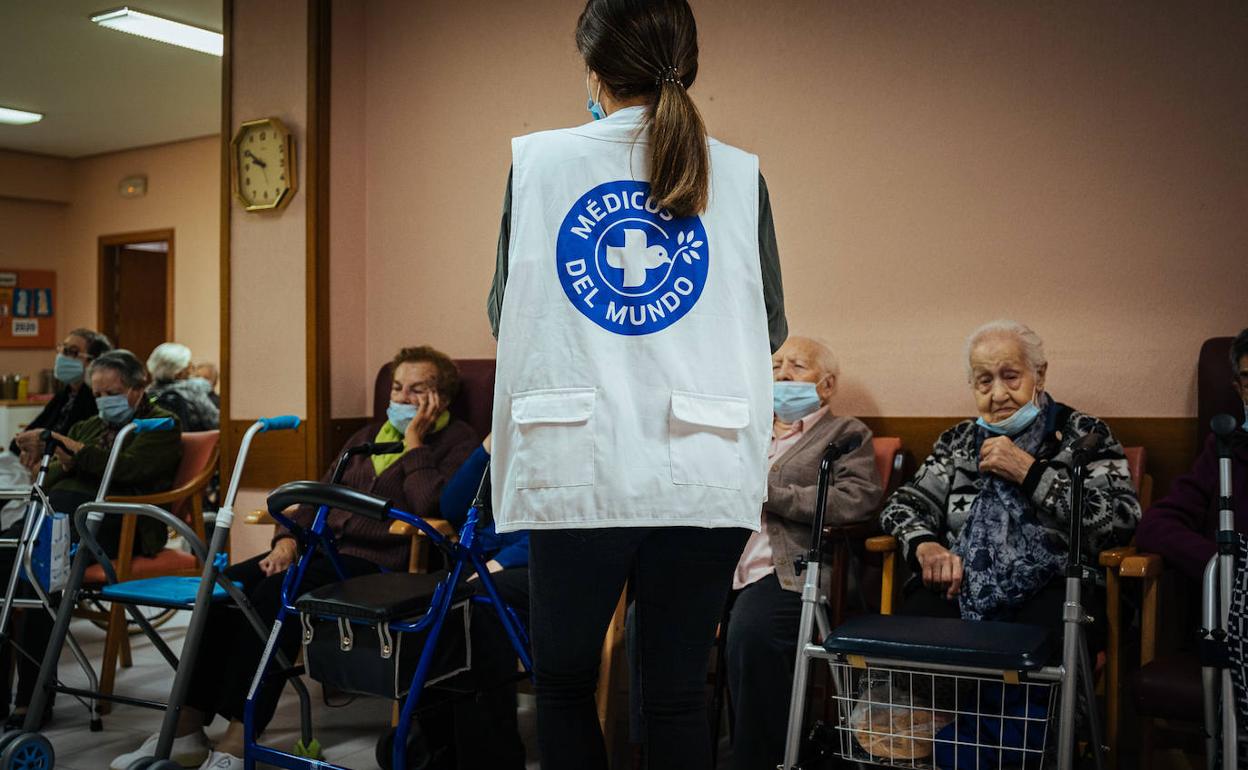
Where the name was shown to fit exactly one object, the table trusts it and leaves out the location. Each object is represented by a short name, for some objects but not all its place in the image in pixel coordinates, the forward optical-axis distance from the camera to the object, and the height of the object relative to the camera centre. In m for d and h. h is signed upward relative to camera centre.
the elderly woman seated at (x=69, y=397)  4.16 -0.25
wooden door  9.38 +0.36
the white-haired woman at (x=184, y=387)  5.56 -0.28
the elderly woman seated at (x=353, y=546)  2.79 -0.57
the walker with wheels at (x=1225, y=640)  2.01 -0.52
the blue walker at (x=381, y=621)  2.22 -0.58
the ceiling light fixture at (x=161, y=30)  5.53 +1.57
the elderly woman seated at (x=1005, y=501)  2.50 -0.36
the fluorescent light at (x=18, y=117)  7.76 +1.52
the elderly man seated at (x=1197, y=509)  2.39 -0.35
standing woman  1.38 -0.05
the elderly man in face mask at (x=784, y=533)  2.48 -0.46
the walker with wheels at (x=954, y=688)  2.04 -0.67
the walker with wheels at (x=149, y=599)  2.65 -0.66
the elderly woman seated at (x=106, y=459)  3.67 -0.42
